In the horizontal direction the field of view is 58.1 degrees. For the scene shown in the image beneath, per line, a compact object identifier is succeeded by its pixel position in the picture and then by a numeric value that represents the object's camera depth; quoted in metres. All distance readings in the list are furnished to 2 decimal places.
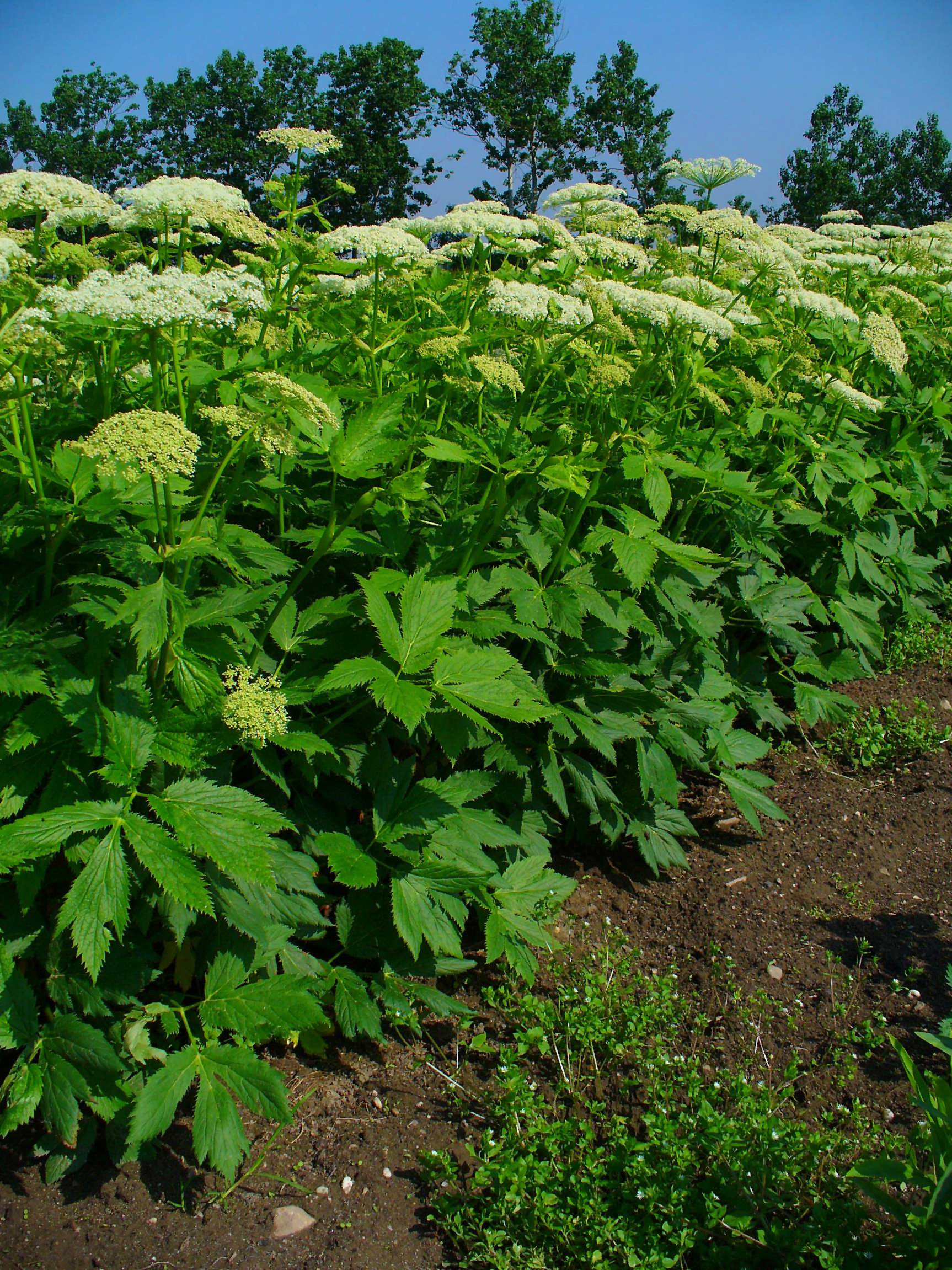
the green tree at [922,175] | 55.44
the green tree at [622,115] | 53.00
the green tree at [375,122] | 48.50
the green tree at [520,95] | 53.53
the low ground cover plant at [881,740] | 4.58
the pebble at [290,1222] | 2.16
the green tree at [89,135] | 49.28
